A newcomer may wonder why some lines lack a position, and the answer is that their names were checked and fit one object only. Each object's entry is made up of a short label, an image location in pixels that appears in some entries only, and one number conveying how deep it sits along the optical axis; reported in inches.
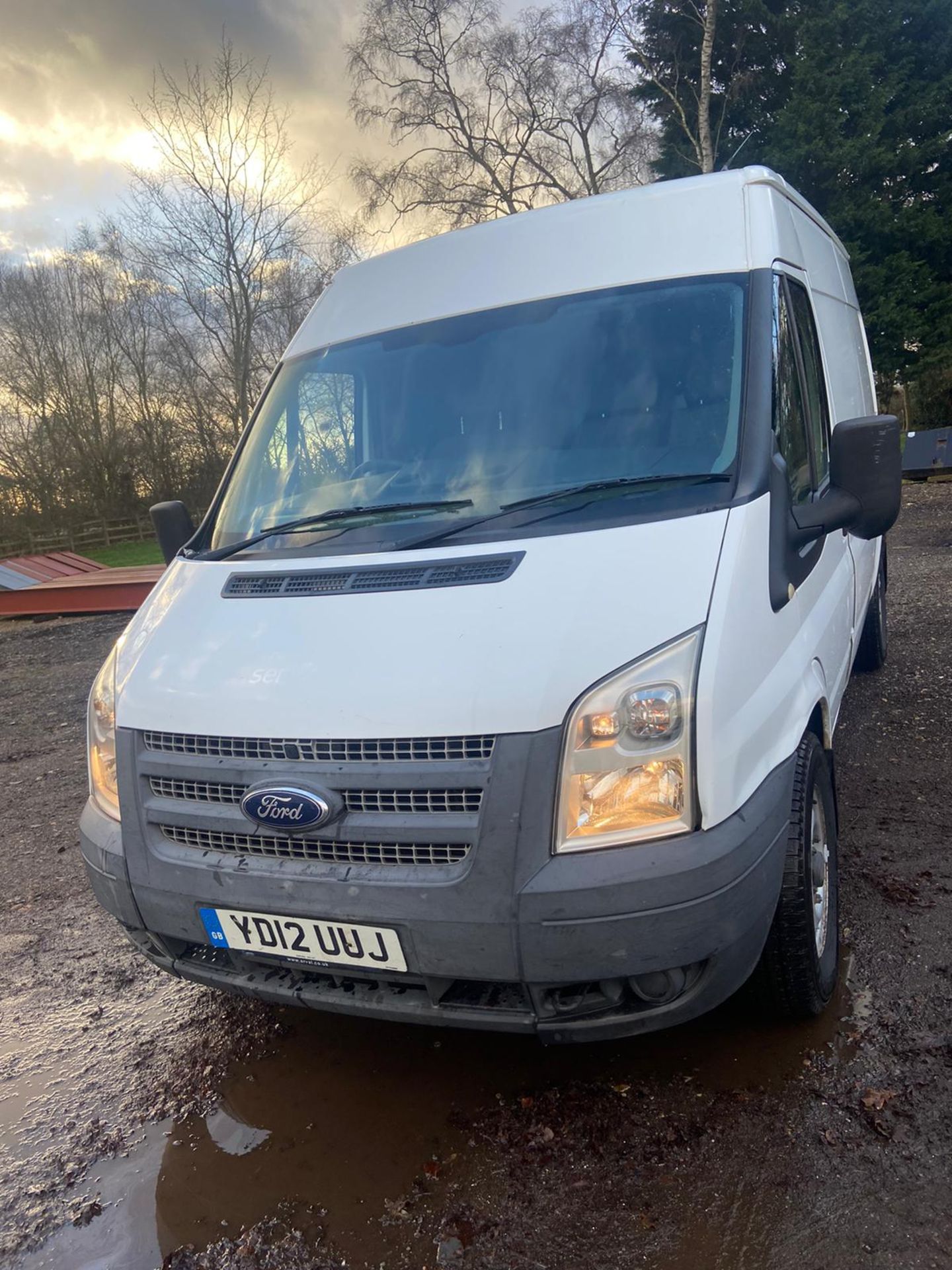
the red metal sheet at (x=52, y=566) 582.2
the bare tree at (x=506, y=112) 910.4
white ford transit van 81.7
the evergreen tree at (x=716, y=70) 866.1
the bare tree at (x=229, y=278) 941.8
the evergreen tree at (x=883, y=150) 867.4
